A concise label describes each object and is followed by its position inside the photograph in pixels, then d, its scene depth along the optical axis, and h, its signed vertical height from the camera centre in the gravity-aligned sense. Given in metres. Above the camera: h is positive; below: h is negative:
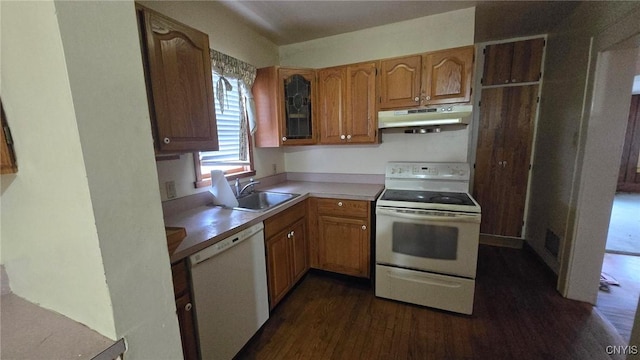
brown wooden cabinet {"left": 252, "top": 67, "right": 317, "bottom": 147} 2.35 +0.37
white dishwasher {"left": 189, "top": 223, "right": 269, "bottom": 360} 1.26 -0.84
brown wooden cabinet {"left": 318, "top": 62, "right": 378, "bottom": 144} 2.33 +0.38
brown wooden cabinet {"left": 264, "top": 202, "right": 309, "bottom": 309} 1.84 -0.86
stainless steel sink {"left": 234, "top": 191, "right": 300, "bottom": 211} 2.24 -0.51
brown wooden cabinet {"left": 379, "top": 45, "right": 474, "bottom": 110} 2.05 +0.53
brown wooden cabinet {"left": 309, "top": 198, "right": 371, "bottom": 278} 2.19 -0.85
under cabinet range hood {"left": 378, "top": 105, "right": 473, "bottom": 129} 2.04 +0.21
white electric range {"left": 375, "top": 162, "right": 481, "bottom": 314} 1.83 -0.84
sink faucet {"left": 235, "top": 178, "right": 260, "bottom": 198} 2.17 -0.37
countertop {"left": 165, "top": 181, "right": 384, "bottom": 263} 1.24 -0.47
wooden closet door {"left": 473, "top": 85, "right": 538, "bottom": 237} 2.80 -0.20
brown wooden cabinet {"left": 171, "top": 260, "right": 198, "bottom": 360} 1.13 -0.77
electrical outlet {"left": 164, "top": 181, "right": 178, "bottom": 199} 1.69 -0.29
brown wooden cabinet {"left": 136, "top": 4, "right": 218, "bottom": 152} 1.22 +0.34
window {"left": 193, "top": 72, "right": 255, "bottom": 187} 2.00 +0.04
